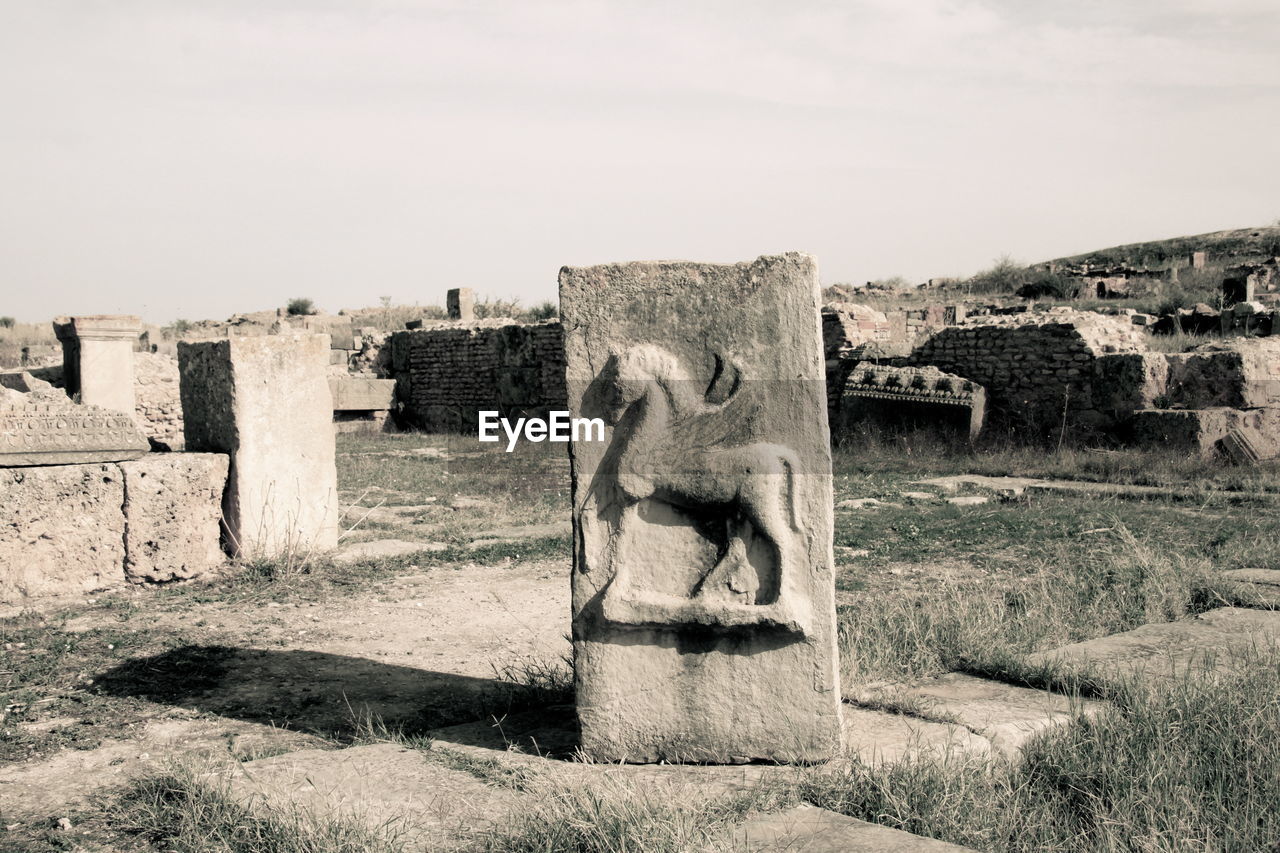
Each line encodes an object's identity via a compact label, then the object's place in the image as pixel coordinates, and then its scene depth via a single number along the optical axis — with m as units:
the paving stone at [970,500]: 9.38
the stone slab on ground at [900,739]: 2.99
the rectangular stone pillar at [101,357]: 12.99
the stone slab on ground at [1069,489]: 9.11
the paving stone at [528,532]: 8.08
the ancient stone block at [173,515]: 6.35
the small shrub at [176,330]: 32.26
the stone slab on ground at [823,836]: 2.39
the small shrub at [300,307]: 37.06
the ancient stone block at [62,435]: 6.45
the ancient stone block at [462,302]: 23.45
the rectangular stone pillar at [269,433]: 6.82
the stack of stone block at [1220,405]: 11.13
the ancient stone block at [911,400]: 13.02
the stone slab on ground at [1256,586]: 5.02
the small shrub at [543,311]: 28.92
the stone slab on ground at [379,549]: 7.28
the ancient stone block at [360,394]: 18.12
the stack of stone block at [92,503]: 5.99
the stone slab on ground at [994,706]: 3.24
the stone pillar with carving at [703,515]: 3.10
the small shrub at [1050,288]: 25.95
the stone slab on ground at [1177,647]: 3.82
